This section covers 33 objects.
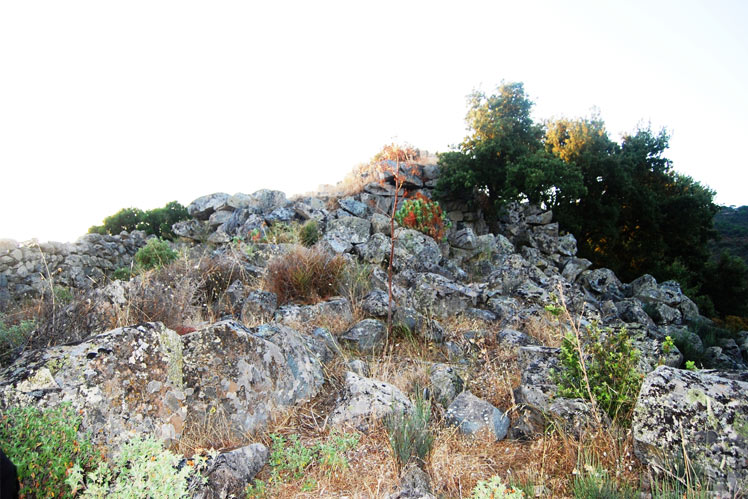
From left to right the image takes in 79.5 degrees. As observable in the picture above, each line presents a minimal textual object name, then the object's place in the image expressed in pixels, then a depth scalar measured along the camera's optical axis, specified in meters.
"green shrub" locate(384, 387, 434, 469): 2.86
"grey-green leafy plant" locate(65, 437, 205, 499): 1.96
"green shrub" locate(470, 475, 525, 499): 2.10
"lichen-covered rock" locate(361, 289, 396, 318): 5.74
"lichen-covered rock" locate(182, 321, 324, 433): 3.28
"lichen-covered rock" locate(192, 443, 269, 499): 2.51
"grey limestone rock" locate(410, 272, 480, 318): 6.25
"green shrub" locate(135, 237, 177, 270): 8.51
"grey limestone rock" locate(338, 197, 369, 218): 11.61
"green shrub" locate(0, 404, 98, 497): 2.09
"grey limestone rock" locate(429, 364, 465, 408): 3.93
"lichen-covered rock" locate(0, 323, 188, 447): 2.72
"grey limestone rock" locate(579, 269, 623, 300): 11.23
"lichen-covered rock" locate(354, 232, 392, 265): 8.16
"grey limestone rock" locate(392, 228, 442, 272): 7.79
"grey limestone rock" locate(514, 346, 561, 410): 3.66
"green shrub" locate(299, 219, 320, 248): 9.02
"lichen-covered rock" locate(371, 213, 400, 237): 9.73
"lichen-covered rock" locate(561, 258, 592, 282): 11.63
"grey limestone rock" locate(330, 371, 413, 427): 3.35
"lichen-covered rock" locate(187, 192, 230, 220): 12.02
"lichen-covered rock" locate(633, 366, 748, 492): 2.51
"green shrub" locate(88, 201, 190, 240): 14.37
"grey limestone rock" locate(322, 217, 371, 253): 8.70
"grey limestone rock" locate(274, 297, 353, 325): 5.51
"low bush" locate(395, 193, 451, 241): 10.45
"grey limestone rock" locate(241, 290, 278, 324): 5.53
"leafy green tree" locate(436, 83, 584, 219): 13.66
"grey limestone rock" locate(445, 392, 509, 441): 3.41
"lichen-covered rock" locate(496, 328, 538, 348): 5.07
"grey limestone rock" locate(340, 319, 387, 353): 5.07
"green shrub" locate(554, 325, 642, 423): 3.23
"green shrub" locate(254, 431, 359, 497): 2.67
